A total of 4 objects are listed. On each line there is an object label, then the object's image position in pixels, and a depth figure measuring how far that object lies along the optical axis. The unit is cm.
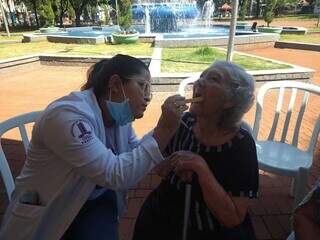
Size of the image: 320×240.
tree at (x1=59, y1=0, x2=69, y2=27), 3022
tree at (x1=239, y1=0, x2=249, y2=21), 3124
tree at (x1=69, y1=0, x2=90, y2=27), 3122
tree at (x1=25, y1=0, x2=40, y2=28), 2849
